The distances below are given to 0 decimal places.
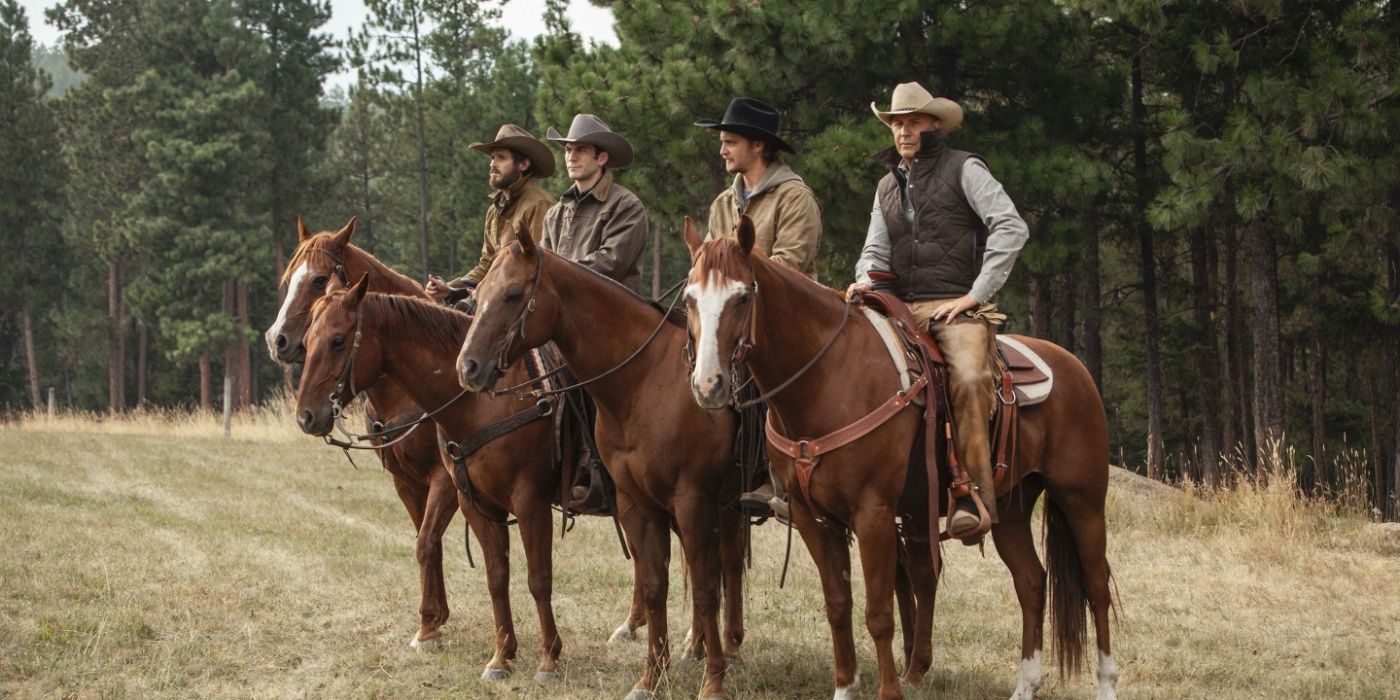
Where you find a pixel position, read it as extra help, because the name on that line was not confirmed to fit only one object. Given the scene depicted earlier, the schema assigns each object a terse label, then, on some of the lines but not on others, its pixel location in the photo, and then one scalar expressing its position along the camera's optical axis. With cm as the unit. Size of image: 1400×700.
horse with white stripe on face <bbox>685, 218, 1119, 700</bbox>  521
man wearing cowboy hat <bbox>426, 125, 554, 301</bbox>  795
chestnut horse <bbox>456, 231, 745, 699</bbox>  610
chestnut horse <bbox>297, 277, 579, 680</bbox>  677
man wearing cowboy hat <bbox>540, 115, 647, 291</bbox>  720
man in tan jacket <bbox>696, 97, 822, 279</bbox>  668
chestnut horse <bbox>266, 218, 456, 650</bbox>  730
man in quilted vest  579
